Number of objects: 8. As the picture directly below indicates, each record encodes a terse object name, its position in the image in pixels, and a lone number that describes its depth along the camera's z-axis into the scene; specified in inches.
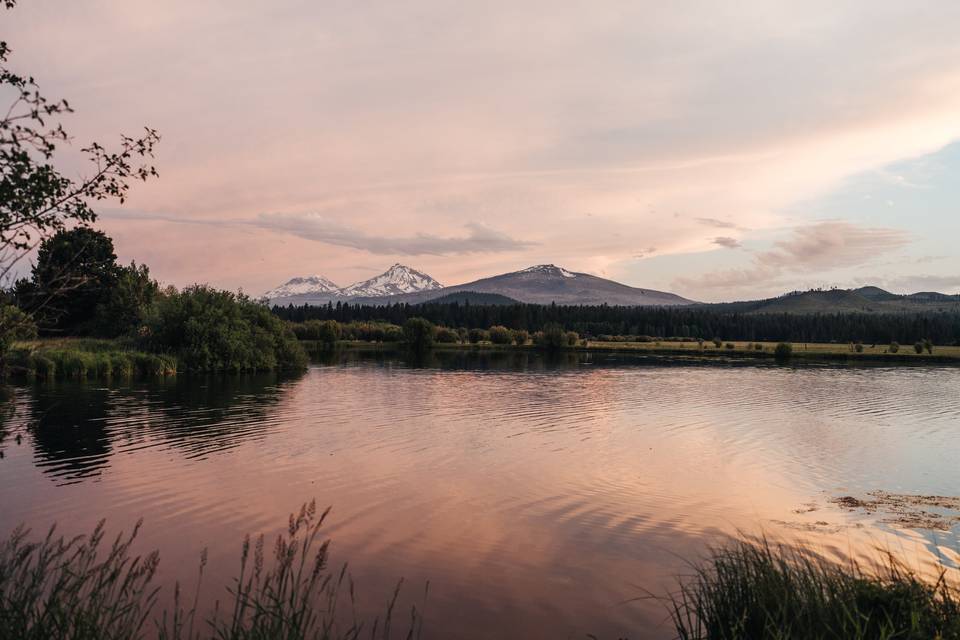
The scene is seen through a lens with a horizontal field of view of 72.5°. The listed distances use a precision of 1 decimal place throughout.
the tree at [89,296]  3031.5
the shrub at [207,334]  2544.3
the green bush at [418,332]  5979.3
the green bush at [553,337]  6053.2
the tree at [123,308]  2977.4
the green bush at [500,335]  6589.6
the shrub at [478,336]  6653.5
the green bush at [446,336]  6397.6
